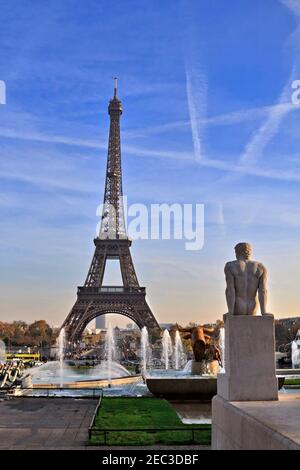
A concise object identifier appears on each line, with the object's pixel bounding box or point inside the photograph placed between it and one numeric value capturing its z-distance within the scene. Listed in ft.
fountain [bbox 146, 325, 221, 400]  62.49
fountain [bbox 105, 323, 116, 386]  182.93
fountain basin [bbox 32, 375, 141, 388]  96.06
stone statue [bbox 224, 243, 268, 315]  34.12
